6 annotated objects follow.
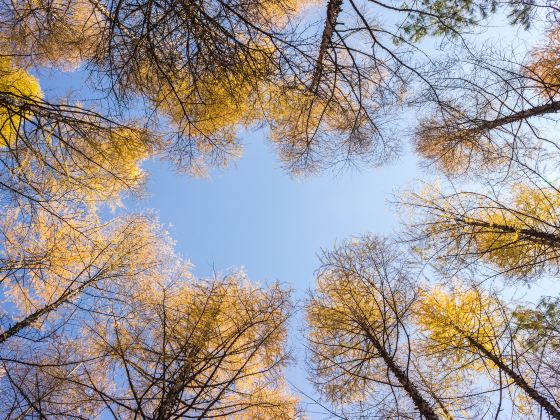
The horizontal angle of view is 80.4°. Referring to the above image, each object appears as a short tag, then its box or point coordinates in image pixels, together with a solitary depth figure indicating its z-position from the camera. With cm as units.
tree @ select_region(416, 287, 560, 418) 627
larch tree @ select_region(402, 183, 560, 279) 571
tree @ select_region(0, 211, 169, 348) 556
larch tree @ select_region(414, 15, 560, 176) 443
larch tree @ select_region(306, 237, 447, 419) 581
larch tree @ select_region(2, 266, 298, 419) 510
